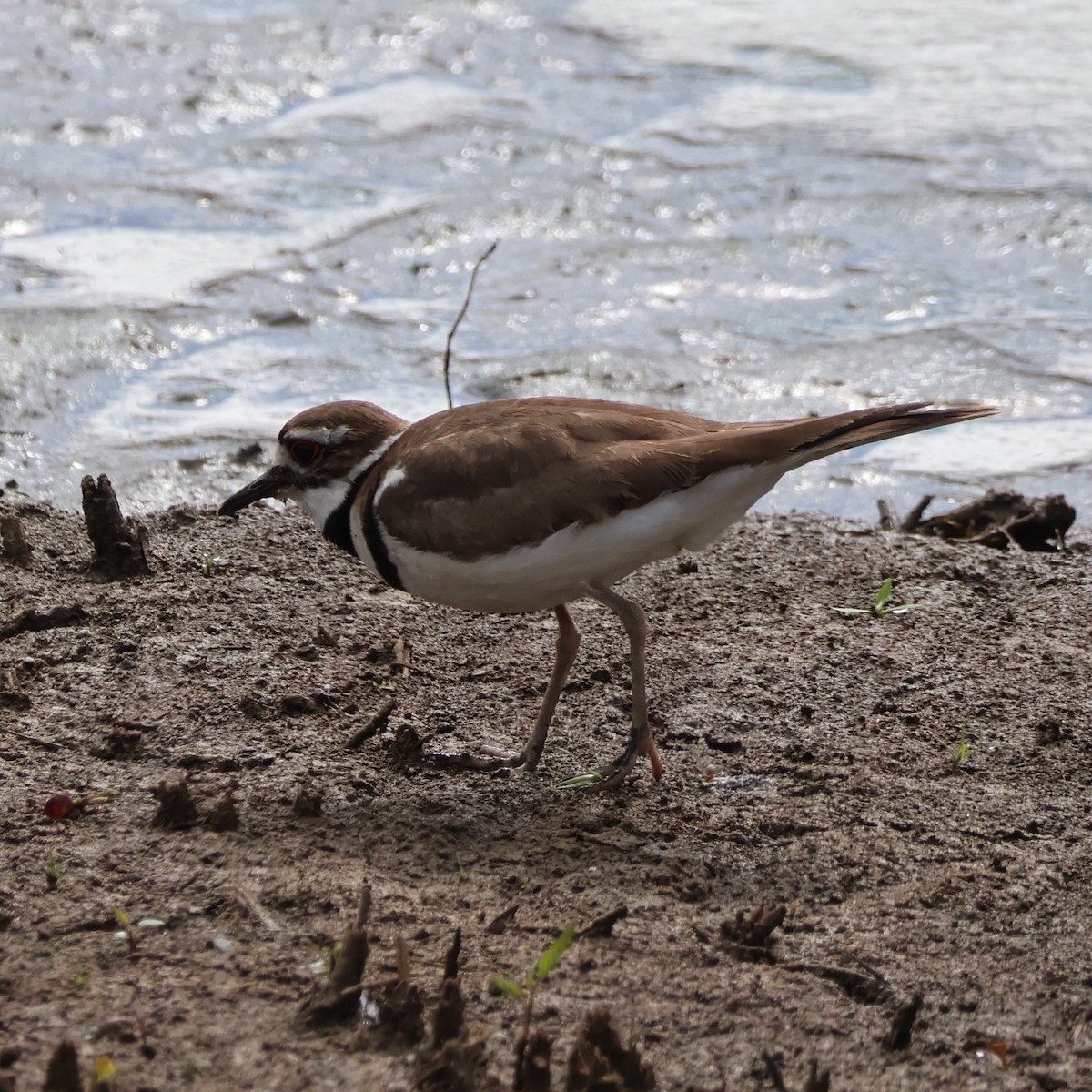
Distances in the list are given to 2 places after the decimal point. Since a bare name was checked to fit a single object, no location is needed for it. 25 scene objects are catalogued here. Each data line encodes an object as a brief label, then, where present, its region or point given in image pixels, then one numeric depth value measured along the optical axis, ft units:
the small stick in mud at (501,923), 22.04
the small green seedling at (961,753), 27.63
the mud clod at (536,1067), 18.30
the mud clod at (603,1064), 18.08
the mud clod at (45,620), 31.22
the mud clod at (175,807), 24.56
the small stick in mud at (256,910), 21.85
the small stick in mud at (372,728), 28.04
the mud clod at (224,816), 24.57
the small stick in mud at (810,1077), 17.95
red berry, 24.71
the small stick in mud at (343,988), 19.65
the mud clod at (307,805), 25.20
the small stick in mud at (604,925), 21.90
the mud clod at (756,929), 21.83
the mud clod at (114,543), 33.55
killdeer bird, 26.66
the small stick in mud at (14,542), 34.47
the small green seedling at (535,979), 18.83
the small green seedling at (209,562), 34.58
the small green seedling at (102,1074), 17.84
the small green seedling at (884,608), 33.86
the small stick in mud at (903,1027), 19.93
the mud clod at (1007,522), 37.96
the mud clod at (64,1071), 17.49
